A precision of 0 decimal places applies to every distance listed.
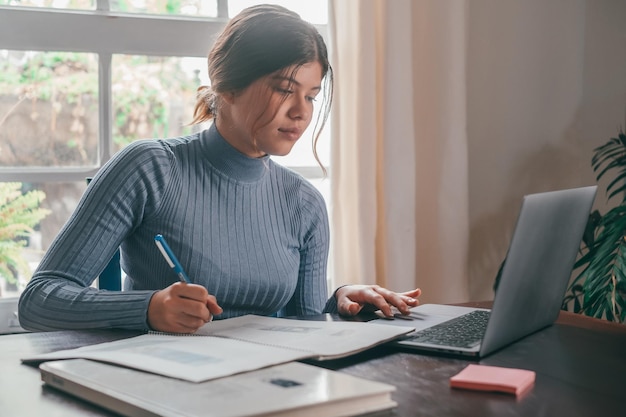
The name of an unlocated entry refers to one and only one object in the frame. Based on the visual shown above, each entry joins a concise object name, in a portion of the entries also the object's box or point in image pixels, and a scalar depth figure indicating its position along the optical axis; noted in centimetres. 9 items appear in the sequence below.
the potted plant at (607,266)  221
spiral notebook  86
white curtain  221
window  205
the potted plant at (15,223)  206
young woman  135
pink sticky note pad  87
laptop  101
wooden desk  82
